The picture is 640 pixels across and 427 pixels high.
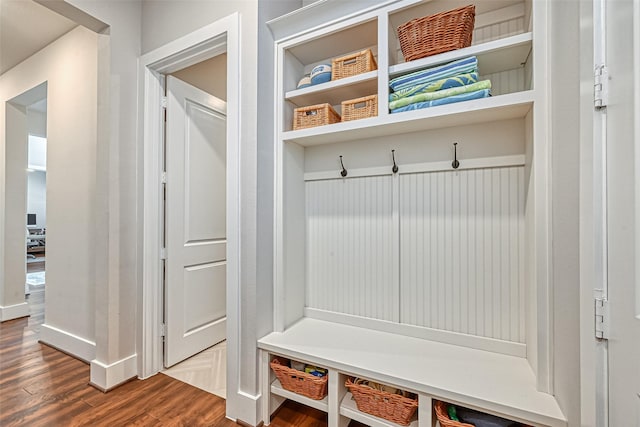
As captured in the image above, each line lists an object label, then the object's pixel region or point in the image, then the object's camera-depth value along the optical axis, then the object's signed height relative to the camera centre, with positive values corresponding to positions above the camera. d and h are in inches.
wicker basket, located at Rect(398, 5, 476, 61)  51.6 +32.5
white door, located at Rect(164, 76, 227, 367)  84.6 -2.3
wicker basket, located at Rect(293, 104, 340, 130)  64.9 +21.8
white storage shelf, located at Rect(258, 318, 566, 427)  43.0 -26.6
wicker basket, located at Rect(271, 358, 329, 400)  58.0 -33.3
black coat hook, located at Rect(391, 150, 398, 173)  65.4 +10.9
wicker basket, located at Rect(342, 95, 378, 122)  59.0 +21.4
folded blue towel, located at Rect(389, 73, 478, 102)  51.3 +22.8
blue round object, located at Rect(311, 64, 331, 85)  64.9 +30.6
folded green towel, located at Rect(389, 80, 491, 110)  50.1 +21.1
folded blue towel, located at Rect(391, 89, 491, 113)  49.8 +19.7
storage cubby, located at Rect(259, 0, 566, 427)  47.8 -2.7
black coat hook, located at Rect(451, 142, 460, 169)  59.5 +11.0
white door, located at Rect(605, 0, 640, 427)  28.4 -0.2
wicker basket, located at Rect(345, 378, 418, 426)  50.3 -33.0
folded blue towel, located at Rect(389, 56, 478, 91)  51.1 +25.2
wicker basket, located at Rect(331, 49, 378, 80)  60.7 +31.0
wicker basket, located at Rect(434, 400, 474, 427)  45.3 -31.8
